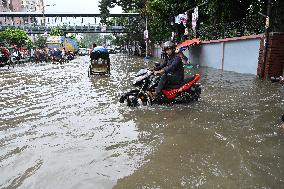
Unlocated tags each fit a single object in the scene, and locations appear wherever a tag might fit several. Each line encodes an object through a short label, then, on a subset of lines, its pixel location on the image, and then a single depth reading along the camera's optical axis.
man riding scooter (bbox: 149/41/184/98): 7.67
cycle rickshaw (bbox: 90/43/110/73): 16.02
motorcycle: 7.92
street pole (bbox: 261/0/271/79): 12.80
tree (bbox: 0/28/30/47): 45.16
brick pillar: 13.13
